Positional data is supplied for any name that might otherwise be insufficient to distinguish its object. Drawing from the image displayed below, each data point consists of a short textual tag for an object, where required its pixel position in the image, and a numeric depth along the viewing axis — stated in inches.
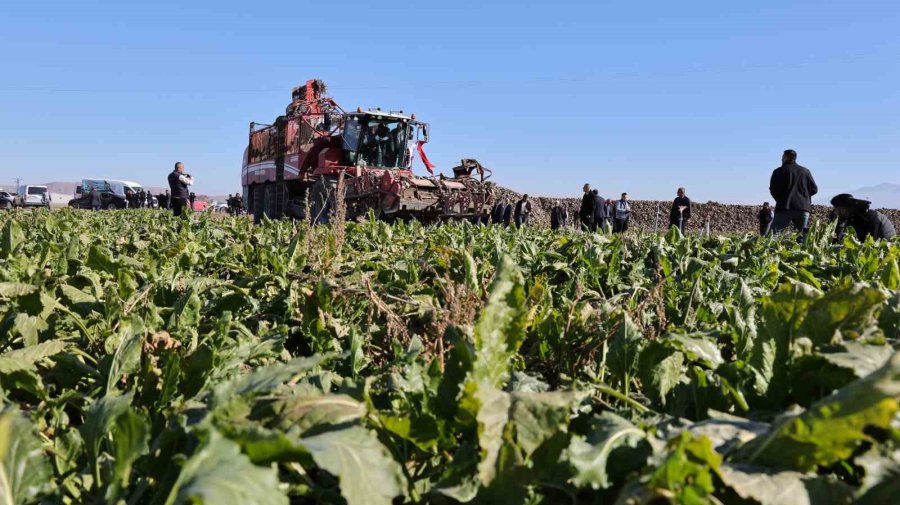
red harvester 756.0
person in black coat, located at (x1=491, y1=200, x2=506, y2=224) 928.7
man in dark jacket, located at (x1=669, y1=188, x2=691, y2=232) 685.3
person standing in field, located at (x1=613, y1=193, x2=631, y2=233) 866.8
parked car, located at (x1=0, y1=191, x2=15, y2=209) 1894.4
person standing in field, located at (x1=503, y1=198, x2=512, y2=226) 946.1
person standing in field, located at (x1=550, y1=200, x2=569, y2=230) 948.0
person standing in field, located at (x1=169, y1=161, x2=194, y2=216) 669.9
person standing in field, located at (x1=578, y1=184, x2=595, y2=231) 763.4
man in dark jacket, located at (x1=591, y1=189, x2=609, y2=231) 768.3
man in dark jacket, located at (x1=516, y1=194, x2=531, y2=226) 845.9
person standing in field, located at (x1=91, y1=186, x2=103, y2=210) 1667.3
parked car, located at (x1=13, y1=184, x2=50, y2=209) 1972.1
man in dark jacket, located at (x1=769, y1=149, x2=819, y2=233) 402.3
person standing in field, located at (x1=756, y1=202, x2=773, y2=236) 800.9
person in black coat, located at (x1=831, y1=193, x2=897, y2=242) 329.4
